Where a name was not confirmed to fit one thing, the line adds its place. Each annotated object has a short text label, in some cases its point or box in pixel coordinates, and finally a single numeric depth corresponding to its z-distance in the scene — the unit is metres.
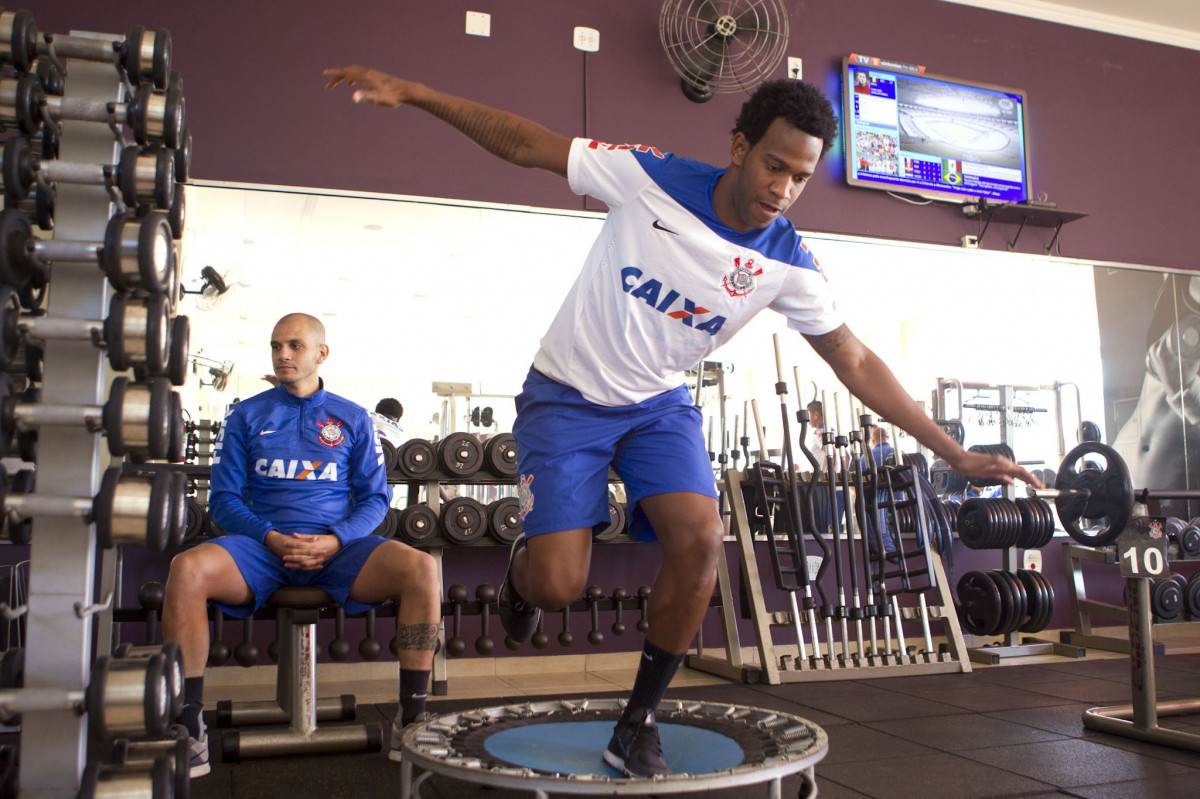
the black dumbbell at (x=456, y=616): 3.38
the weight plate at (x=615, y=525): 3.97
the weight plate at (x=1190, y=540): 4.58
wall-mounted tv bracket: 5.25
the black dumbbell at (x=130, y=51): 1.60
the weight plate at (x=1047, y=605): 4.37
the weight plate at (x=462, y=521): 3.77
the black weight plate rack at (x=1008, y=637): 4.55
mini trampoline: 1.70
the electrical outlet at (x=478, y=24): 4.52
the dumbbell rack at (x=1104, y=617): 4.55
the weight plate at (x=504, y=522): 3.82
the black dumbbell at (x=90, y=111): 1.56
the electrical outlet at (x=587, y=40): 4.67
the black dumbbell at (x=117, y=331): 1.48
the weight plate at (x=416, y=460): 3.81
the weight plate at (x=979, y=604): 4.29
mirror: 4.05
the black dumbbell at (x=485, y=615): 3.49
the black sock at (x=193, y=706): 2.26
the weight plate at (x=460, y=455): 3.83
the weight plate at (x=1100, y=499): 2.84
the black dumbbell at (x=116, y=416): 1.47
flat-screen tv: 5.12
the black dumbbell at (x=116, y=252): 1.50
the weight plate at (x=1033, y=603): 4.36
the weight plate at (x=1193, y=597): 4.52
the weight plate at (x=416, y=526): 3.71
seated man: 2.34
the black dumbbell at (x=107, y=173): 1.53
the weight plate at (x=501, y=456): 3.88
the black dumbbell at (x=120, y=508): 1.45
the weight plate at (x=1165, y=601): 4.28
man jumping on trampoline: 2.08
